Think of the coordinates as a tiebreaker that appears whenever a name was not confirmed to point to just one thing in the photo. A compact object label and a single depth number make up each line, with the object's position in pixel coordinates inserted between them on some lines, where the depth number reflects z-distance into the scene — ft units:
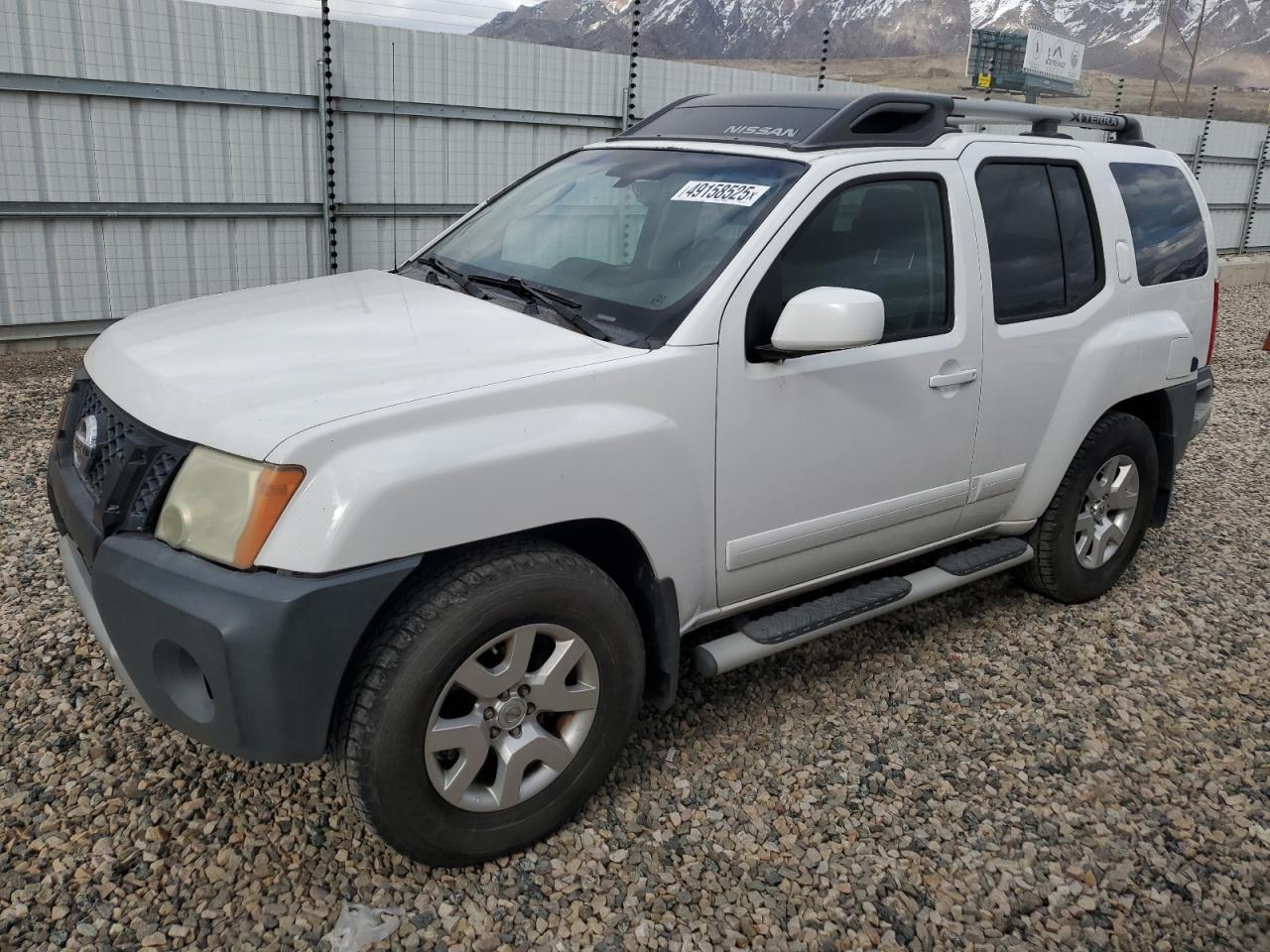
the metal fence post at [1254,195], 57.62
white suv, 7.57
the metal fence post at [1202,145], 54.39
